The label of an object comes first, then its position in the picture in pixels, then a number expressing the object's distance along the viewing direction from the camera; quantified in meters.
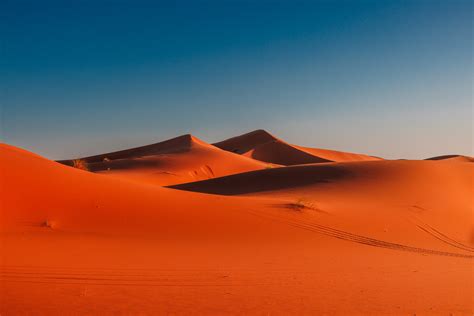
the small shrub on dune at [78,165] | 28.95
